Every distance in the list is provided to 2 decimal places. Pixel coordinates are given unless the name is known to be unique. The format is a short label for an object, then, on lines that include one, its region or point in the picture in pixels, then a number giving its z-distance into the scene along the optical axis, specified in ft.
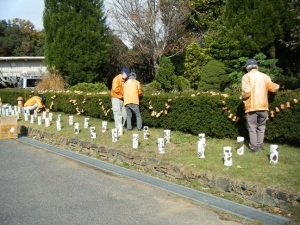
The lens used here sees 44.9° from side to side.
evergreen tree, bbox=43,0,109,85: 79.51
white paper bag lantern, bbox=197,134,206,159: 23.80
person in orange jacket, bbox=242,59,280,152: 23.31
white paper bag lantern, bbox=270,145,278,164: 20.87
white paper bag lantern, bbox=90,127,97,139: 33.32
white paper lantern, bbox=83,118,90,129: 39.86
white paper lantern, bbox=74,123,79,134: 36.64
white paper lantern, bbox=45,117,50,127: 43.42
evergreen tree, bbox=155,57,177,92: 68.08
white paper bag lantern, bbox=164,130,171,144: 28.85
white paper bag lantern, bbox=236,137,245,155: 22.93
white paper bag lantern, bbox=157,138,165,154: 25.93
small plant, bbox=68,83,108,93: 69.46
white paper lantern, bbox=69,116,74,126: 43.19
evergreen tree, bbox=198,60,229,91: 57.72
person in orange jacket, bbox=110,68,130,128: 35.58
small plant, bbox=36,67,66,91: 70.85
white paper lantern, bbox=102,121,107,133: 35.50
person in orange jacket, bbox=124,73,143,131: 33.76
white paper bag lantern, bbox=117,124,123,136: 32.94
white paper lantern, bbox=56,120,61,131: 40.01
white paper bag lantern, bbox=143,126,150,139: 31.14
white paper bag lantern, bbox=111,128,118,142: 30.60
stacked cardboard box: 40.52
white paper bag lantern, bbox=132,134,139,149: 27.61
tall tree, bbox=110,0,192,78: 89.15
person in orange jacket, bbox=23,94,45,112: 54.89
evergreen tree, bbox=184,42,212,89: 74.94
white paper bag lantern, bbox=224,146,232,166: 21.16
